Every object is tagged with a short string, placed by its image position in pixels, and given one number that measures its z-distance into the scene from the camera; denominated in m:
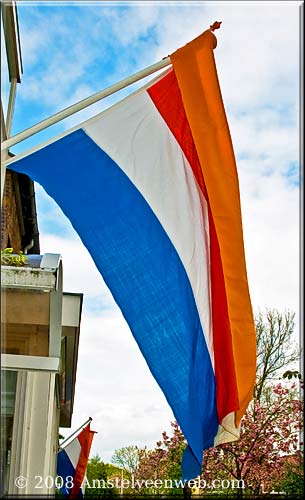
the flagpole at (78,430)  12.50
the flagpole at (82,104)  3.68
